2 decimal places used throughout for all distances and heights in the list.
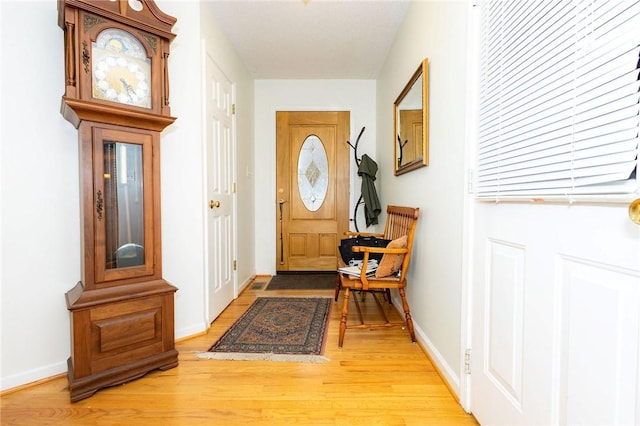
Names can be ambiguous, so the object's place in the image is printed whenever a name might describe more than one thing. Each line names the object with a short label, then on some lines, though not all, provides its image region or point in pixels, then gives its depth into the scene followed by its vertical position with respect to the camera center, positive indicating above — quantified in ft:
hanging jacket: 11.19 +0.57
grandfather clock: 4.74 +0.29
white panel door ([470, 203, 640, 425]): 2.25 -1.06
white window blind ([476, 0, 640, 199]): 2.18 +0.95
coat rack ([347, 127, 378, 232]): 12.39 +1.63
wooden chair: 6.44 -1.74
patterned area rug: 6.12 -3.08
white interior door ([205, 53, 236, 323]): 7.63 +0.34
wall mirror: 6.31 +1.93
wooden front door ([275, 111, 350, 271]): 12.95 +0.62
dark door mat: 11.10 -3.10
